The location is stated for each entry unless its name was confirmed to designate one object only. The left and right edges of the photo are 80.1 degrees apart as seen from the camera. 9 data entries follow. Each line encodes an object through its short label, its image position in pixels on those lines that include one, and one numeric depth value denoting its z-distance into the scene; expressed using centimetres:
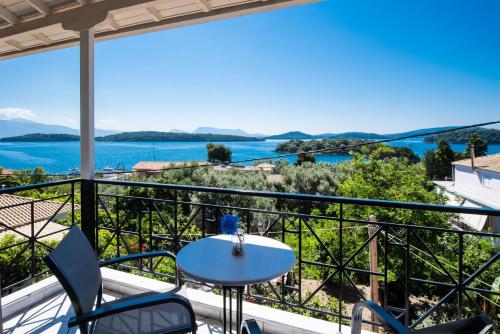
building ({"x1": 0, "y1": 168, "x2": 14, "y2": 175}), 1811
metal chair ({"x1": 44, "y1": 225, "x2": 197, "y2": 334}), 110
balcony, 175
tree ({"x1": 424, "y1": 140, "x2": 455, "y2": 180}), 1628
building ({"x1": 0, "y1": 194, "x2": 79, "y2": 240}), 778
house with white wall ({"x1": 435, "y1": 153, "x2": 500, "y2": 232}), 1361
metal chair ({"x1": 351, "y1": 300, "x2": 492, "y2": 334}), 66
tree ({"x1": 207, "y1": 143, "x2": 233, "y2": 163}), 1813
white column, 267
